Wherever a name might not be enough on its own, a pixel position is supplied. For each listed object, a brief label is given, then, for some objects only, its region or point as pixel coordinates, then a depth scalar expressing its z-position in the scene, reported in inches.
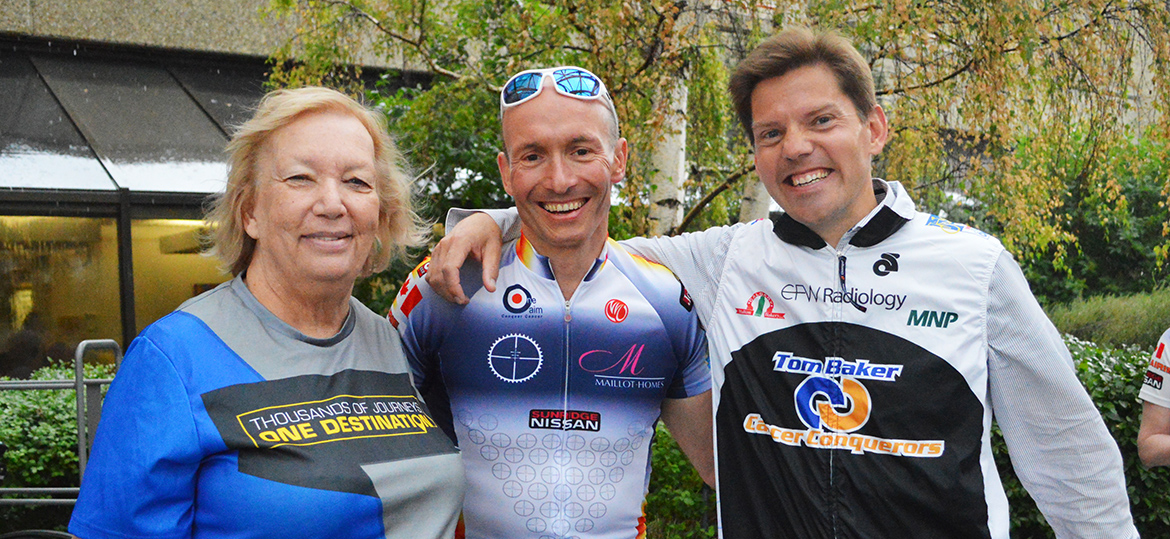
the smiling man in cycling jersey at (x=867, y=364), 82.0
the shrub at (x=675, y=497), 190.1
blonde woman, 67.1
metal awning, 344.5
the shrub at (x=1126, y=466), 173.9
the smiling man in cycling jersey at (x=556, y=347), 93.9
